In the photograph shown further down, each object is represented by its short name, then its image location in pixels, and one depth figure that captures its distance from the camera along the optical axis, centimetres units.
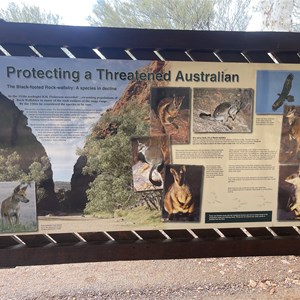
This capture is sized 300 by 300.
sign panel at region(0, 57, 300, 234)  233
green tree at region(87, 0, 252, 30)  1396
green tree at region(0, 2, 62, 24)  1645
